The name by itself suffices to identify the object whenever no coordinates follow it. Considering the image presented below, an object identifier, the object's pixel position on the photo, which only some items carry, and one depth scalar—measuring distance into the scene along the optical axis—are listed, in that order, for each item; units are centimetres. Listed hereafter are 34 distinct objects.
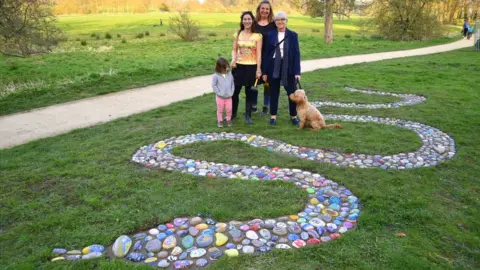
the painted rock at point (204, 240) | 400
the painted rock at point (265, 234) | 411
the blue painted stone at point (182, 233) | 416
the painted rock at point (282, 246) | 393
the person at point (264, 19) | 763
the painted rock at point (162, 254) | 384
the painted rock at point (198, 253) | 383
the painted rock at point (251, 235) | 409
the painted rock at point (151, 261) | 374
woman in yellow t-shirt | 759
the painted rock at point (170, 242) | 399
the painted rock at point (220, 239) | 400
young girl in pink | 759
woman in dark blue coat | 759
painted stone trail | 387
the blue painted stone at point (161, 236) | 410
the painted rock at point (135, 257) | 380
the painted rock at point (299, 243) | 398
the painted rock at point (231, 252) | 380
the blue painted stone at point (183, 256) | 381
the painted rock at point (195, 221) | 436
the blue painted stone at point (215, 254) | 379
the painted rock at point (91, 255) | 378
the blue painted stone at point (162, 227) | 427
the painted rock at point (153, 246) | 394
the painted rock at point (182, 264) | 366
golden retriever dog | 773
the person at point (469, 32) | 3256
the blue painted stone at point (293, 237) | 410
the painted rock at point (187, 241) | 400
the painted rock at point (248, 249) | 386
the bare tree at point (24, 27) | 1235
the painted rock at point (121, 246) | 385
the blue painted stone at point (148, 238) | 408
